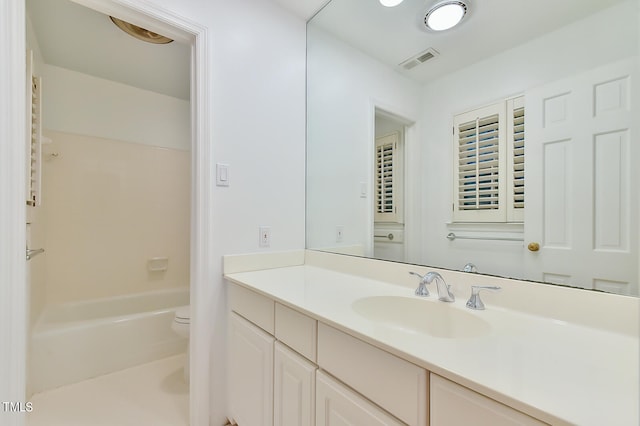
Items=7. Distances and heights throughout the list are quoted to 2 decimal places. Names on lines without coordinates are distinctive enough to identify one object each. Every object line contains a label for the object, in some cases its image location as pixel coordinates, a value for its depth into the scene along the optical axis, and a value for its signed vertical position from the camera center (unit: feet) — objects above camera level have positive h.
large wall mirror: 2.48 +0.94
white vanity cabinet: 1.80 -1.57
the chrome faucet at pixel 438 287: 3.25 -0.96
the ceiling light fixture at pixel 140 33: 5.23 +3.71
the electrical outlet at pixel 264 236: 4.99 -0.46
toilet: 5.94 -2.61
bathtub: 5.57 -3.02
